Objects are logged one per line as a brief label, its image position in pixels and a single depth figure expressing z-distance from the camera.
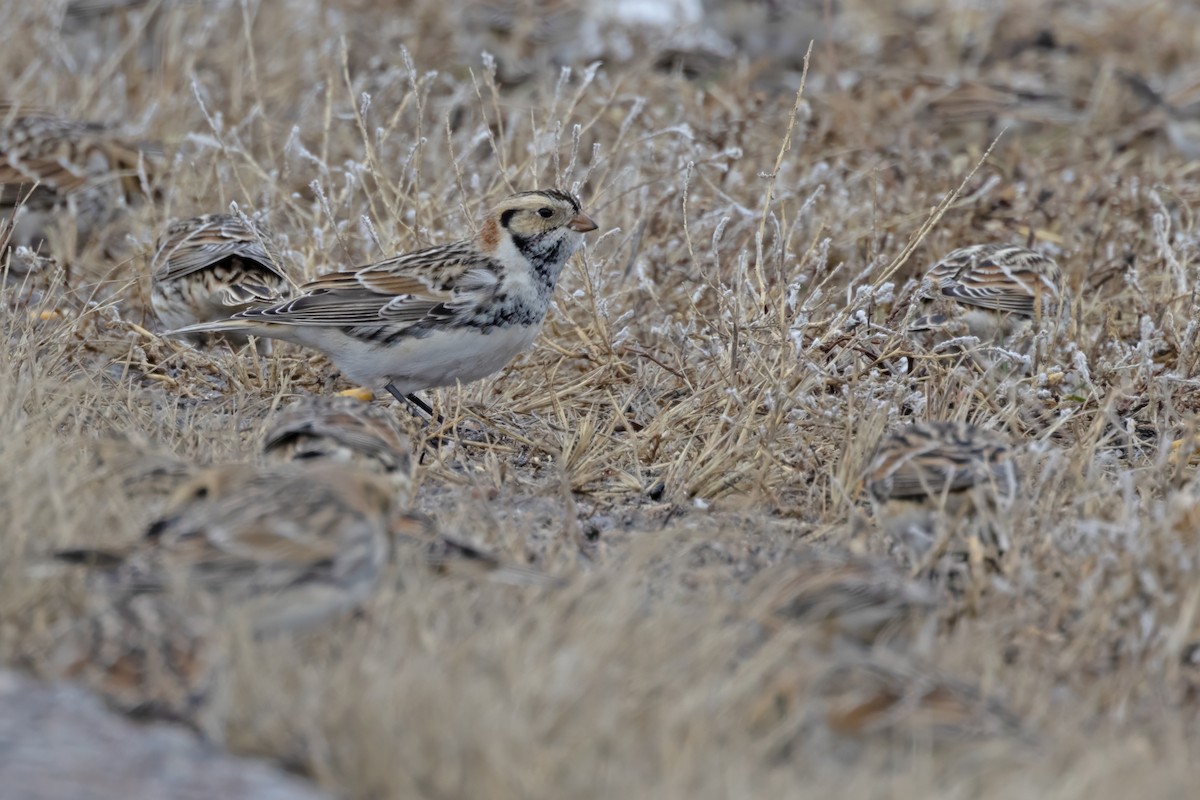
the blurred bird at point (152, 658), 7.72
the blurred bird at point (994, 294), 15.23
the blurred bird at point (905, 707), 7.97
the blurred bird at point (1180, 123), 22.97
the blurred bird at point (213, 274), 15.74
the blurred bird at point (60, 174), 18.67
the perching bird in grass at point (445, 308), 13.52
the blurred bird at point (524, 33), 26.83
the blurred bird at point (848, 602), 9.12
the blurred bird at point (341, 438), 10.76
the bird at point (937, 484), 10.77
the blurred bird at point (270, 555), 8.34
